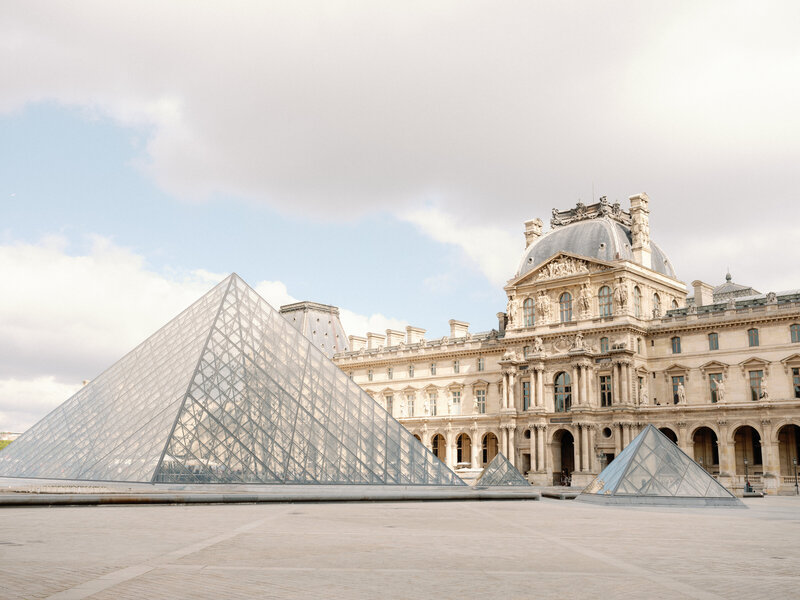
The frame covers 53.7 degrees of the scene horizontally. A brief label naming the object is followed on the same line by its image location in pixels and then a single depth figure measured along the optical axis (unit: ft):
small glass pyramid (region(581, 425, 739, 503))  86.22
